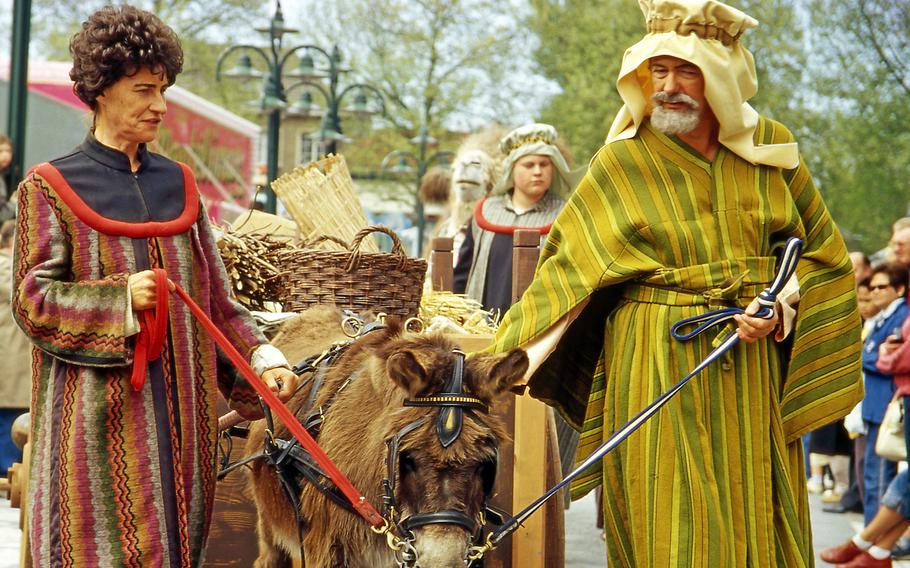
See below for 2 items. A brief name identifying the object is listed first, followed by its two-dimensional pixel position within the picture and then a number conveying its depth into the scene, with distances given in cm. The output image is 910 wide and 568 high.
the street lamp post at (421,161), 2570
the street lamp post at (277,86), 1831
